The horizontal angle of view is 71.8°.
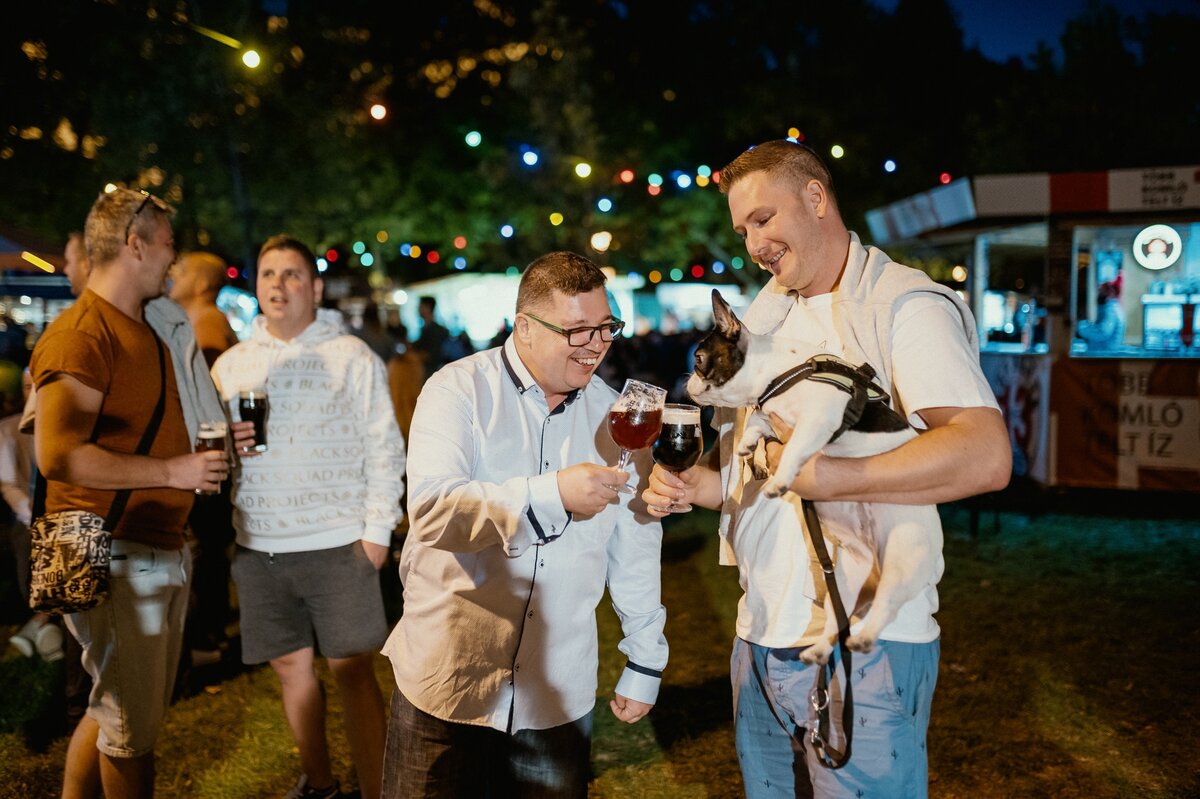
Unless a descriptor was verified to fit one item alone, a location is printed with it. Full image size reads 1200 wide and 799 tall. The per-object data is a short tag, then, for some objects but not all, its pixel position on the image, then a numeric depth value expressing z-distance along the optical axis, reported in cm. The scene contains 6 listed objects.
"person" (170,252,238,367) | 548
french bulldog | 186
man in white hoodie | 385
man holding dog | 193
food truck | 971
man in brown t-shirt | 306
